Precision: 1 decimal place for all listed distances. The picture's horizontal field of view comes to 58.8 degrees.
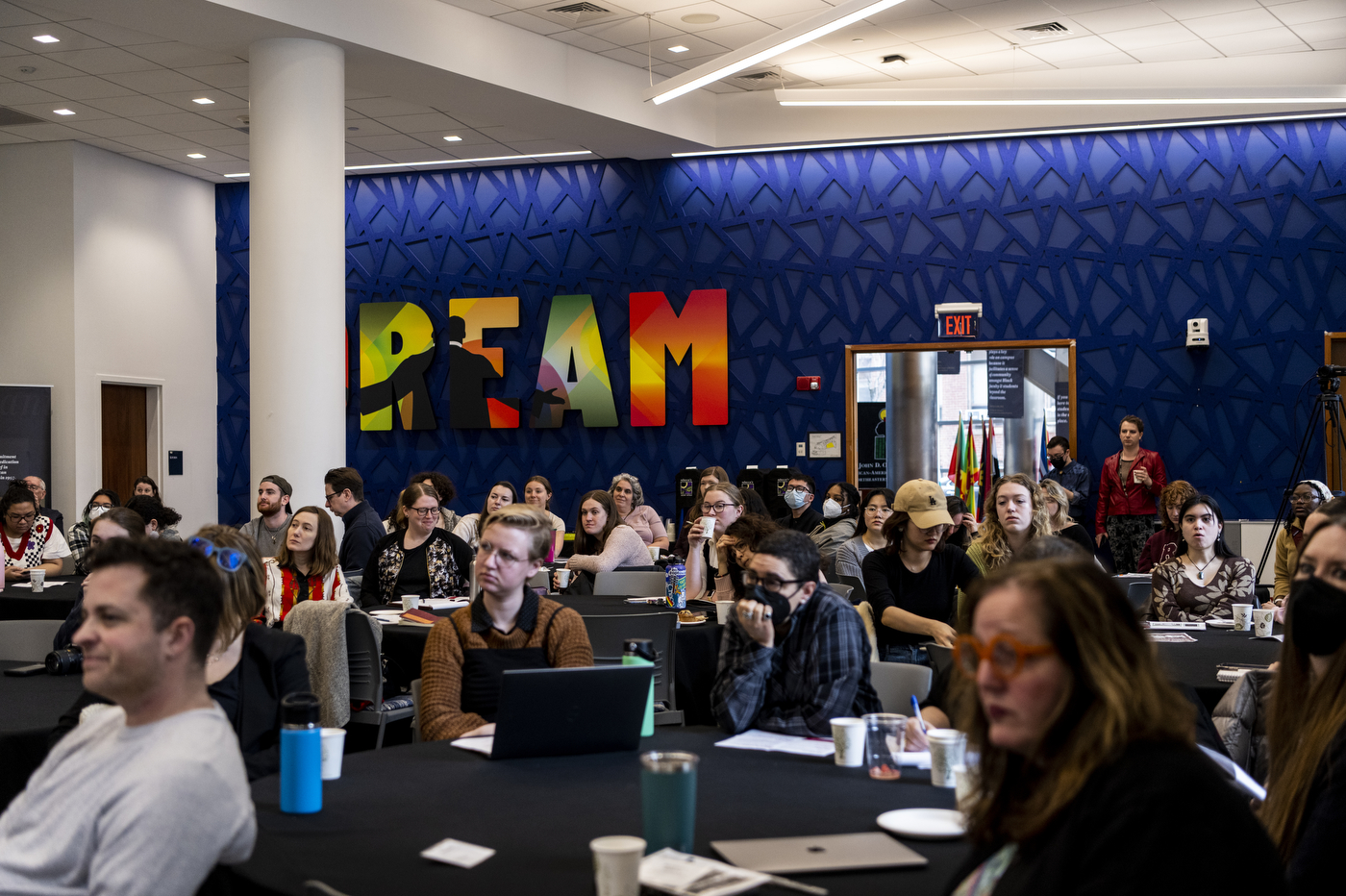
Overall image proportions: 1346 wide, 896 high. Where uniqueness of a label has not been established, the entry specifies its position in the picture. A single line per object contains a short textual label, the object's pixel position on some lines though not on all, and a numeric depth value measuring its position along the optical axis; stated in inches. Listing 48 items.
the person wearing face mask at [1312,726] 66.3
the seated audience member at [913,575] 184.7
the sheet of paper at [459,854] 76.2
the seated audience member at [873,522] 253.0
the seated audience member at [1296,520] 222.7
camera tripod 313.6
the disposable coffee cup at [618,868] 66.5
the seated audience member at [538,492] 341.1
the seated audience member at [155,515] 268.1
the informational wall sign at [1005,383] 416.8
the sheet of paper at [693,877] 69.6
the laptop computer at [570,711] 99.6
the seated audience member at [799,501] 338.6
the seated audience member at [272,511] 291.1
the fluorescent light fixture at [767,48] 277.1
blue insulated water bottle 87.7
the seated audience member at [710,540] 235.5
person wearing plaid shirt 118.0
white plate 81.1
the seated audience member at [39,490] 367.2
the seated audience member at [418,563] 243.0
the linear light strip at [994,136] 394.6
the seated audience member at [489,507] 319.9
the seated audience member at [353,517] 282.5
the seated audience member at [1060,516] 227.1
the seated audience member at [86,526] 300.2
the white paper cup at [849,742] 101.8
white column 320.8
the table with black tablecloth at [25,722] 122.0
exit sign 418.0
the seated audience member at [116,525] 207.8
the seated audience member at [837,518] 267.5
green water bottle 110.2
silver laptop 74.8
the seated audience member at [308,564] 208.2
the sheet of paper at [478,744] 107.2
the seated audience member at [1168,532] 268.2
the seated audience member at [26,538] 294.5
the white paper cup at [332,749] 96.0
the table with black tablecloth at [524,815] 73.7
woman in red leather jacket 391.9
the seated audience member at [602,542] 275.1
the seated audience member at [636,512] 349.7
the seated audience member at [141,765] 66.8
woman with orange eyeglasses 50.7
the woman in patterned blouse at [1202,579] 206.2
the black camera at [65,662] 155.0
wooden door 466.0
